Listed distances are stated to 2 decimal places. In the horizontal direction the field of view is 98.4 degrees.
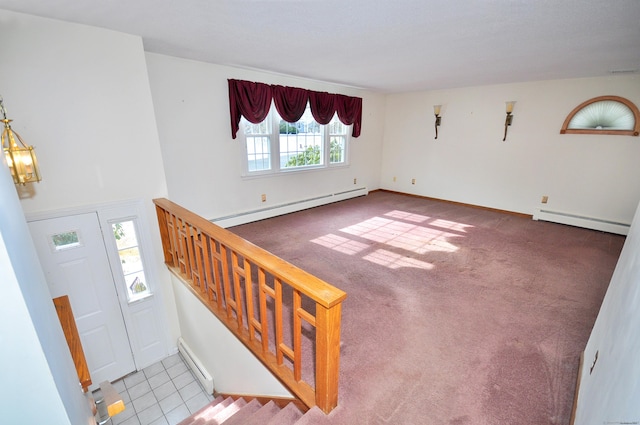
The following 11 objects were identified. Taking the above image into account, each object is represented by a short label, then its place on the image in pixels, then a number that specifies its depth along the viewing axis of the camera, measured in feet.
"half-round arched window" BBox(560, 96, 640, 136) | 12.45
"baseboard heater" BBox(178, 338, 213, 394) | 9.20
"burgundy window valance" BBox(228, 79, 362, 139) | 12.50
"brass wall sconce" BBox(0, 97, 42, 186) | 5.80
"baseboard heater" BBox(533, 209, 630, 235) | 13.16
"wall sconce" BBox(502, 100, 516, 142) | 15.10
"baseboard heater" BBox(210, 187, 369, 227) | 13.71
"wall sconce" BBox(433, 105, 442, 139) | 17.81
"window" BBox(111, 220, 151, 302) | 8.79
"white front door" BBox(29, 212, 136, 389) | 7.65
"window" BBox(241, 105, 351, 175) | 14.05
